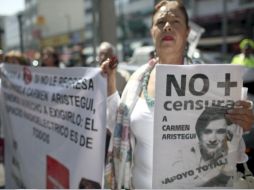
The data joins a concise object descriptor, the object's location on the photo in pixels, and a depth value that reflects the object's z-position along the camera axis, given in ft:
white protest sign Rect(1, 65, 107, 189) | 8.90
